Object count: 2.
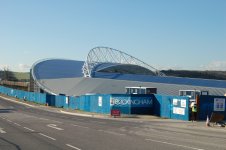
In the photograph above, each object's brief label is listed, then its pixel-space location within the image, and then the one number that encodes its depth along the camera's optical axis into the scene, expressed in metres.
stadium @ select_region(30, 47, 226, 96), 84.75
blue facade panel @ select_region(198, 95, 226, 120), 37.66
